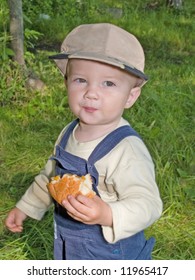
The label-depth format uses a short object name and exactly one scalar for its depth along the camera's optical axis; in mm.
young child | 1980
